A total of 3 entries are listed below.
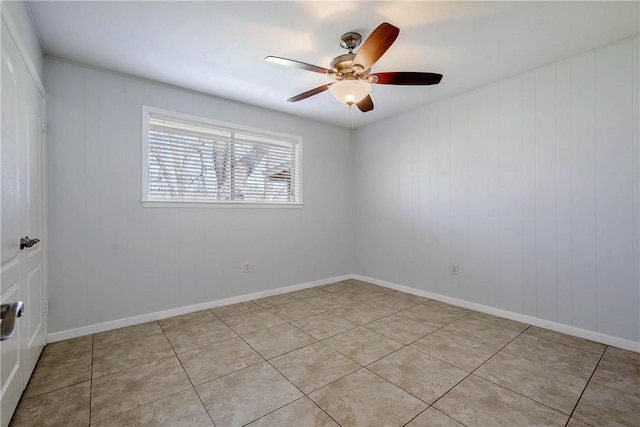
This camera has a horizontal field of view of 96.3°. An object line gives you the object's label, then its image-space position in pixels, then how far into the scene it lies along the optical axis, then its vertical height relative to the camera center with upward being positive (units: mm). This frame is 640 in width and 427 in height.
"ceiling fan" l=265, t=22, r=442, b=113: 1961 +1022
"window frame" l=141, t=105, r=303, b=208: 2924 +509
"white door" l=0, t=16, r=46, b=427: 1444 -23
